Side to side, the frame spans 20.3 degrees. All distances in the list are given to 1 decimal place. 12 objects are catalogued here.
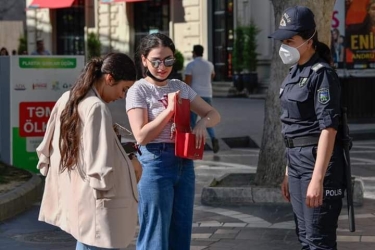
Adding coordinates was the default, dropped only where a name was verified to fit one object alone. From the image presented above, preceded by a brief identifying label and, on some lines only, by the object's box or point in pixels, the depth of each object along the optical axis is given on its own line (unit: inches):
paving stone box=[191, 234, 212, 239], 373.2
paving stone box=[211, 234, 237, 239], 371.9
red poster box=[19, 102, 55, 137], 538.2
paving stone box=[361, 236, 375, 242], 359.4
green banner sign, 536.2
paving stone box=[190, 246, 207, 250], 350.9
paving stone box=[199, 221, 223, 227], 398.9
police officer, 231.4
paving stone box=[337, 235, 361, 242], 362.5
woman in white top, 254.6
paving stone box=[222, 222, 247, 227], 397.9
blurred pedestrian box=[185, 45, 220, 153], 680.7
